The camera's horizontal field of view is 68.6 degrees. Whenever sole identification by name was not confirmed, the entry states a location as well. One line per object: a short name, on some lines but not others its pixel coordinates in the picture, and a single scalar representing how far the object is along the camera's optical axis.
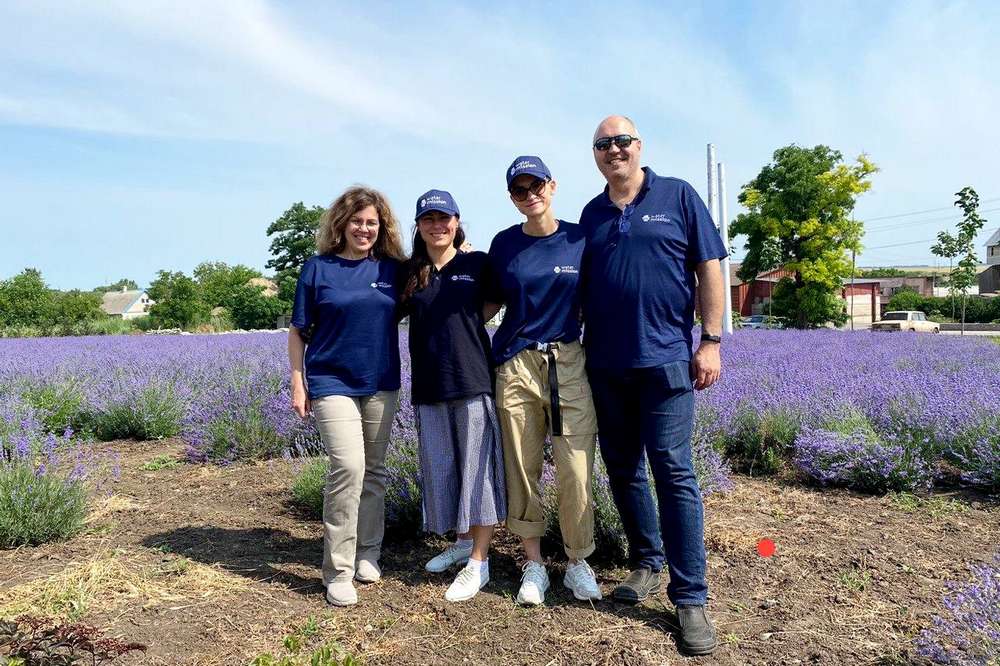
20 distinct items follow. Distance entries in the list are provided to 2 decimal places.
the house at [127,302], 94.64
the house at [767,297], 51.09
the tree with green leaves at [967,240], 24.67
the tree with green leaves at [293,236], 58.59
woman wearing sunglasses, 2.92
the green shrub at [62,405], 7.07
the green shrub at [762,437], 5.02
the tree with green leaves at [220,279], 64.12
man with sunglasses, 2.72
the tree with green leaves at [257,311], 47.12
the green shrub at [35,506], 3.64
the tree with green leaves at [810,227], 28.19
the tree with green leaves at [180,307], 45.06
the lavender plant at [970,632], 2.01
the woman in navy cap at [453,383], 3.06
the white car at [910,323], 31.57
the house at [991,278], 69.12
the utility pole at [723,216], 18.55
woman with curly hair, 3.11
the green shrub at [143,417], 6.74
